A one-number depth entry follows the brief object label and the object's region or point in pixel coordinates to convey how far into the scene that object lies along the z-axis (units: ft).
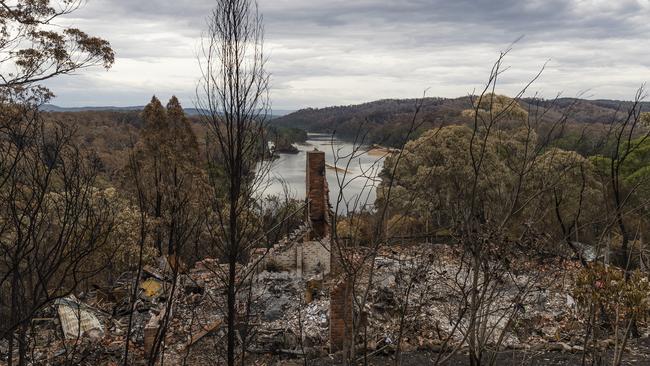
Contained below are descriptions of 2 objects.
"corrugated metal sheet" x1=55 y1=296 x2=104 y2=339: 32.65
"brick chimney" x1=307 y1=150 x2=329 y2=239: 49.80
